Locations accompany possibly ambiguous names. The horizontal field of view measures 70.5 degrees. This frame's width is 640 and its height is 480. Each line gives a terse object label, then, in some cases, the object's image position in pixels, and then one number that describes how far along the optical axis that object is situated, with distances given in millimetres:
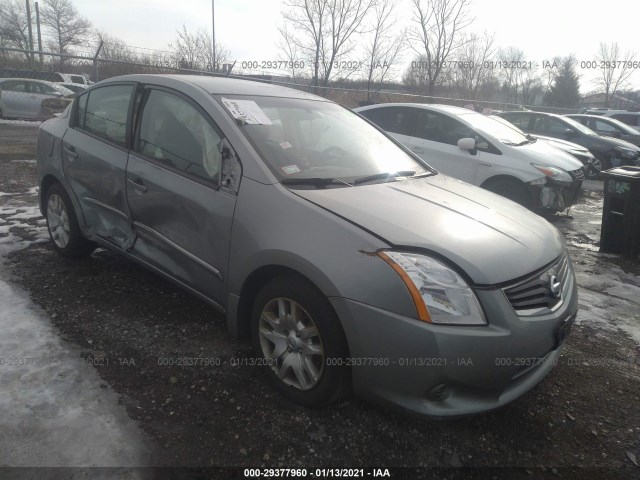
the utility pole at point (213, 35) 22206
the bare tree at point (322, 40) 19719
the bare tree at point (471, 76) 25123
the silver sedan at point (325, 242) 1968
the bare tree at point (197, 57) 22344
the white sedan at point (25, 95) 14672
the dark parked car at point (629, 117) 16141
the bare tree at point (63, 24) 44375
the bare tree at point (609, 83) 55816
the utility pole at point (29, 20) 29436
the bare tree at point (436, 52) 21016
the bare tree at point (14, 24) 37250
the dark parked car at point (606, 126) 13070
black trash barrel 5246
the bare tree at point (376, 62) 20594
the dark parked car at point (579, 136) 10859
